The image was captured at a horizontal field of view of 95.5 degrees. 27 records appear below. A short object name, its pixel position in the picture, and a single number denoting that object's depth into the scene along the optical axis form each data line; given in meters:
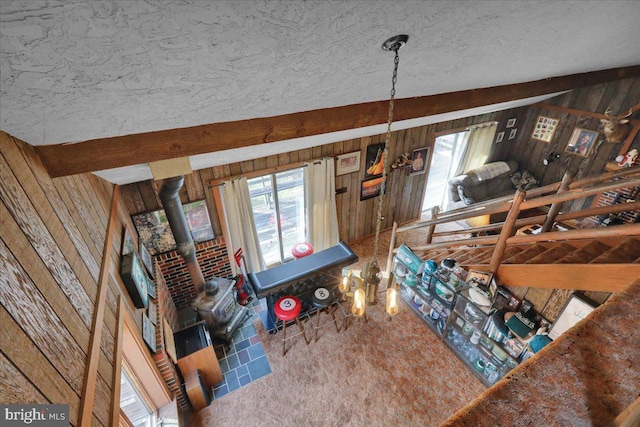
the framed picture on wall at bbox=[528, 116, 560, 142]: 6.13
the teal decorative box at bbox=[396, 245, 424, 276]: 4.13
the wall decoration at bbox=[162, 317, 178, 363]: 2.96
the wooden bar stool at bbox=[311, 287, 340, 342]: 4.34
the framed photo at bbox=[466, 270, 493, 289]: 3.06
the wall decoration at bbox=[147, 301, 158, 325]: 2.91
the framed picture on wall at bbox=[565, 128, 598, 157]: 5.61
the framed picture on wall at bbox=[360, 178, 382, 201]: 5.68
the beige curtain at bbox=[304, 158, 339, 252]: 4.98
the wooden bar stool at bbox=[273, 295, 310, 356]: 3.99
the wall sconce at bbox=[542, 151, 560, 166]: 6.23
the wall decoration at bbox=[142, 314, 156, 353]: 2.55
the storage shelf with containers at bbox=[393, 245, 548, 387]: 3.24
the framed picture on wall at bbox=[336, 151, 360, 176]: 5.13
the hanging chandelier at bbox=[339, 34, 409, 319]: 2.36
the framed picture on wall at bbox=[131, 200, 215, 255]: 4.09
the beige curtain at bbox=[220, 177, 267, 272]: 4.46
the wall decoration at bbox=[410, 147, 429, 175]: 5.83
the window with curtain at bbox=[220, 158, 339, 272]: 4.65
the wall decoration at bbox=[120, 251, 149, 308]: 2.39
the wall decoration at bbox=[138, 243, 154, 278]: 3.45
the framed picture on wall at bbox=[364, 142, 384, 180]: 5.38
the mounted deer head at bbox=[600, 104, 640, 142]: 4.96
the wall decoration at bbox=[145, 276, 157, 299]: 3.03
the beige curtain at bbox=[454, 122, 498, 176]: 6.18
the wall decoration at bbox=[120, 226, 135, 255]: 2.81
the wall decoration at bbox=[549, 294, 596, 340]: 2.56
